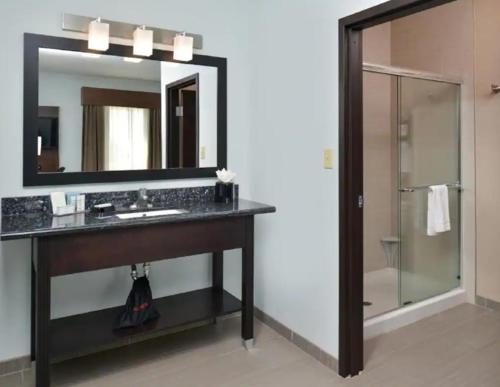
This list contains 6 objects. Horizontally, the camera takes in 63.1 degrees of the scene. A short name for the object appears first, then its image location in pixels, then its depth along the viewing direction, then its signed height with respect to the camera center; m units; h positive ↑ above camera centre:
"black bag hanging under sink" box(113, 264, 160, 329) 2.25 -0.65
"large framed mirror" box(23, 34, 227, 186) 2.23 +0.47
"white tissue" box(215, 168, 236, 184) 2.64 +0.10
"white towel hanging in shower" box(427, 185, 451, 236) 3.05 -0.15
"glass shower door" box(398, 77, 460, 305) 3.22 +0.12
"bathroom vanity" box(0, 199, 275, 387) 1.87 -0.30
